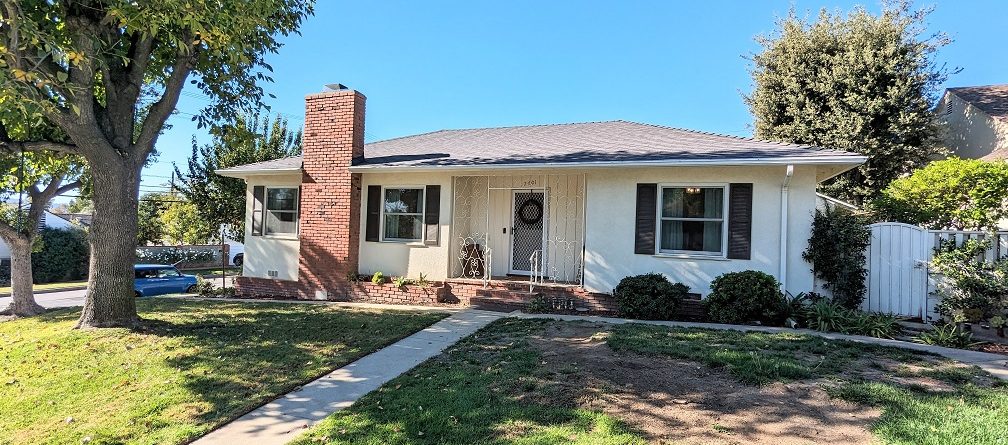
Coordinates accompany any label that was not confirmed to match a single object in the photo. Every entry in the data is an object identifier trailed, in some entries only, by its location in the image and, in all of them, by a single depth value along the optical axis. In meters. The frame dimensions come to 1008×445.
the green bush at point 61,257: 23.81
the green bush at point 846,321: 6.74
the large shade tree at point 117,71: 5.82
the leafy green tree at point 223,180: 18.65
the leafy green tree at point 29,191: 10.70
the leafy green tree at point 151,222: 31.61
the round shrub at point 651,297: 7.99
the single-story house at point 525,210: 8.20
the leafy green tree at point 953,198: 8.48
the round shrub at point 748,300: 7.48
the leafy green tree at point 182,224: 29.75
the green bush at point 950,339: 6.09
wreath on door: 10.64
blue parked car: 16.14
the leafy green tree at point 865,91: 13.88
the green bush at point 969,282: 6.73
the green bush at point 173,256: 28.19
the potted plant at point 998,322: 6.37
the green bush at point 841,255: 7.79
